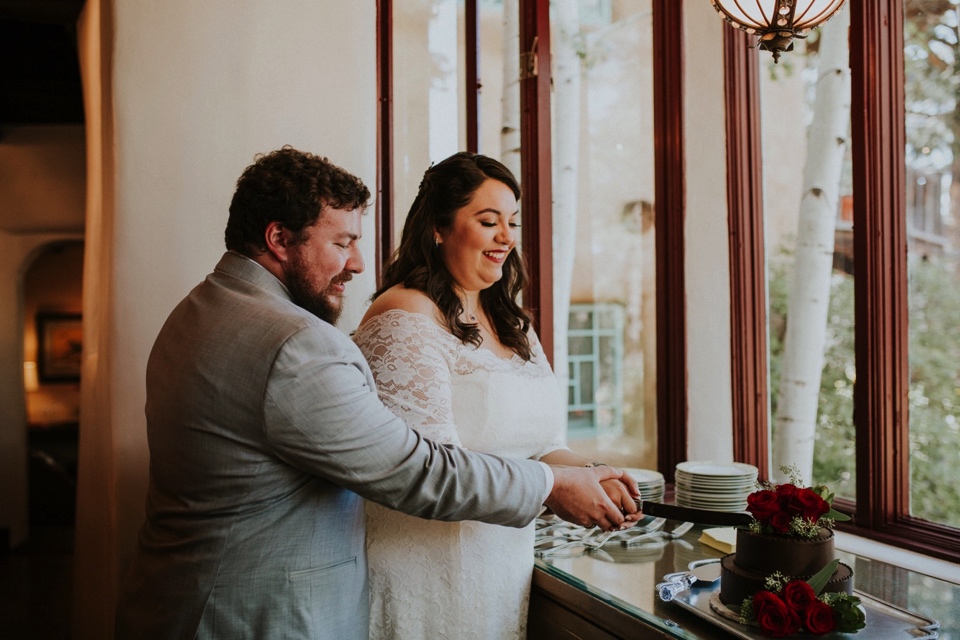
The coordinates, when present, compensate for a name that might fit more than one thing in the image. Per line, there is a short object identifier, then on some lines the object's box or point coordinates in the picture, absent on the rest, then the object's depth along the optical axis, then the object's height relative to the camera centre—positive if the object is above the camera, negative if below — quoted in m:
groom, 1.36 -0.23
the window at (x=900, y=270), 1.97 +0.15
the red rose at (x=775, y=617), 1.28 -0.46
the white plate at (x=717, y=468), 2.16 -0.38
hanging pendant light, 1.74 +0.68
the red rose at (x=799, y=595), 1.28 -0.42
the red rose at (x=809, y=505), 1.38 -0.30
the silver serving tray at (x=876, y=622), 1.34 -0.50
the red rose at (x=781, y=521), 1.38 -0.33
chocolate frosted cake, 1.36 -0.39
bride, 1.70 -0.13
